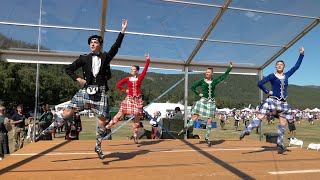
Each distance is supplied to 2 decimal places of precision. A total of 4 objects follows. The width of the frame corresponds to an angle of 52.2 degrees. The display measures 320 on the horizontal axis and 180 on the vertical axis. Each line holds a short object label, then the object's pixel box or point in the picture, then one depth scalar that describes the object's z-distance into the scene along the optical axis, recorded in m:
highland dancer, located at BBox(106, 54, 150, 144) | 8.25
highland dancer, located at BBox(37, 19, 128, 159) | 5.46
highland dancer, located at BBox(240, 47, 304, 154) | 7.07
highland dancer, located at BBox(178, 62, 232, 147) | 8.63
